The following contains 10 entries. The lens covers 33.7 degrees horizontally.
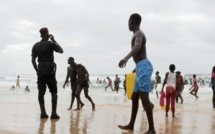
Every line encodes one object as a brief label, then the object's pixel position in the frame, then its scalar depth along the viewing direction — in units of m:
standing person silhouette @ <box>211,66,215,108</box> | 14.92
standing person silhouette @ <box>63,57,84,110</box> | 11.95
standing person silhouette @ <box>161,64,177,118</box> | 9.77
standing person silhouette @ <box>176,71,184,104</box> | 15.24
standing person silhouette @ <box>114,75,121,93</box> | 35.84
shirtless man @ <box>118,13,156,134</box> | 5.68
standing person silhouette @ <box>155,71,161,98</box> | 23.89
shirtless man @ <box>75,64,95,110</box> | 11.77
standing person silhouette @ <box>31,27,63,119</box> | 7.66
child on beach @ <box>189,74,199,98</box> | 22.60
